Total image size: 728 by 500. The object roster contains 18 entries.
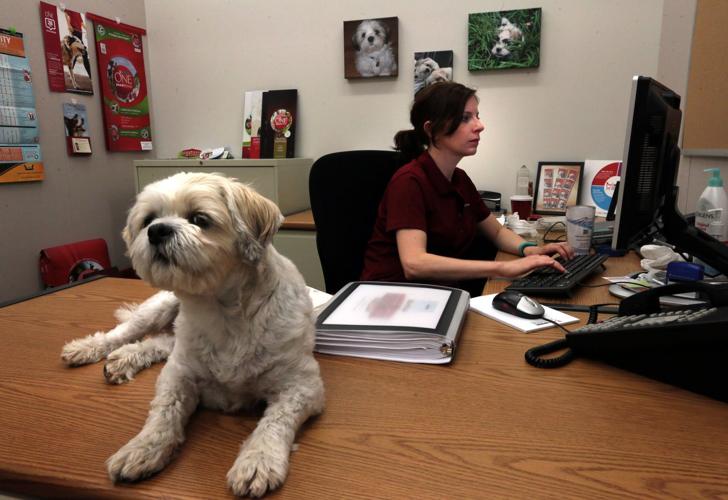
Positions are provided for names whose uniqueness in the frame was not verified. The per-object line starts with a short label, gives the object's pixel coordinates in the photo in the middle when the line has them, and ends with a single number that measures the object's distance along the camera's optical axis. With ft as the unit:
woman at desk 4.93
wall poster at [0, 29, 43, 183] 7.83
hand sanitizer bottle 5.03
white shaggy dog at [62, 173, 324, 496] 2.21
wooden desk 1.77
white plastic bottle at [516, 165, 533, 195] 8.87
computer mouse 3.31
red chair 8.66
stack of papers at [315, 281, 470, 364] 2.75
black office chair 5.54
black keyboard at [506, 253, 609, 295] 3.88
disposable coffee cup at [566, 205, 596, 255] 5.30
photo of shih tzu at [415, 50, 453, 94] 8.93
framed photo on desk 8.58
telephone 2.21
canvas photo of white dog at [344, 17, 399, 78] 9.11
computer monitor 2.99
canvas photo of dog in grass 8.38
